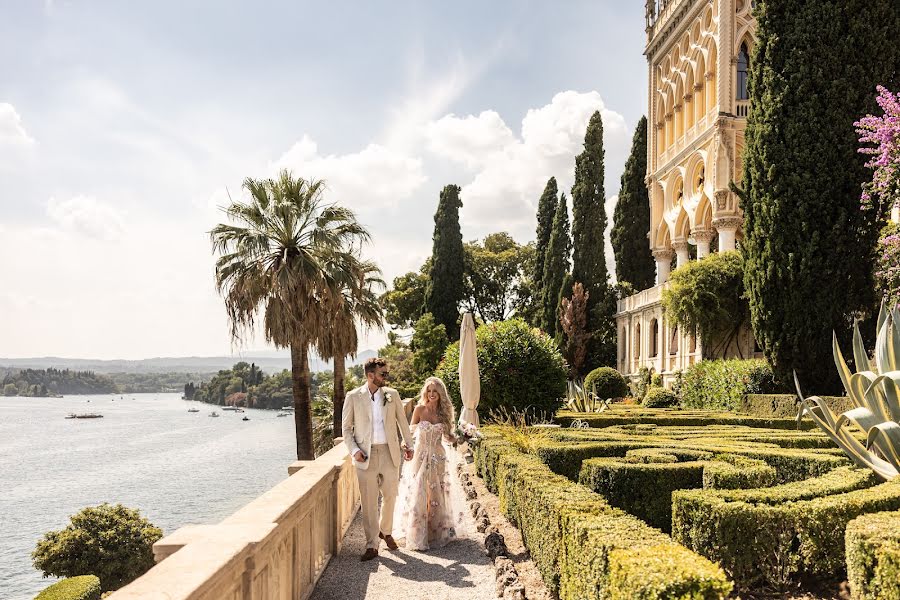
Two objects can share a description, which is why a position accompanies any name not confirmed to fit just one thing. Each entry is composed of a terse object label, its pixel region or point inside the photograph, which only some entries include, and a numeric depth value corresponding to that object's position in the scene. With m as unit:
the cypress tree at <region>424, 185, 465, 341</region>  47.25
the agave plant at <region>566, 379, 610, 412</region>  20.88
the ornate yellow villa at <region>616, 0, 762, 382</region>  29.45
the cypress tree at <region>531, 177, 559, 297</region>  46.91
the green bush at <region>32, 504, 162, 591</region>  12.80
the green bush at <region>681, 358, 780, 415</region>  19.98
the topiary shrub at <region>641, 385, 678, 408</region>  26.88
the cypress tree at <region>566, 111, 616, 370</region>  41.03
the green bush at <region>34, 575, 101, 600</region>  9.33
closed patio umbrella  14.32
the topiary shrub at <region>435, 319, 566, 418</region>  16.41
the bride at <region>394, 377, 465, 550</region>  7.27
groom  6.82
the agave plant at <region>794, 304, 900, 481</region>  6.38
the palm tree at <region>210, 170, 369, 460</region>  16.30
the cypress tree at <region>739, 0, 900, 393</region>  17.48
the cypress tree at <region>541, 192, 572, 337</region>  43.12
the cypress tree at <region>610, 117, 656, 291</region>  41.97
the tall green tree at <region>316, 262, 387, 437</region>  19.17
